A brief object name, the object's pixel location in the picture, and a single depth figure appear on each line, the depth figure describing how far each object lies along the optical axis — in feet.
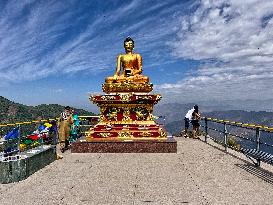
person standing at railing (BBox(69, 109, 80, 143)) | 55.52
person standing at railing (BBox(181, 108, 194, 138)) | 65.00
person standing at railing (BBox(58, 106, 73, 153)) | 46.98
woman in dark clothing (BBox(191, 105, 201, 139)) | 63.10
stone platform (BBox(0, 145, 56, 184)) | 28.45
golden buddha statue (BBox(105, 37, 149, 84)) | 54.44
